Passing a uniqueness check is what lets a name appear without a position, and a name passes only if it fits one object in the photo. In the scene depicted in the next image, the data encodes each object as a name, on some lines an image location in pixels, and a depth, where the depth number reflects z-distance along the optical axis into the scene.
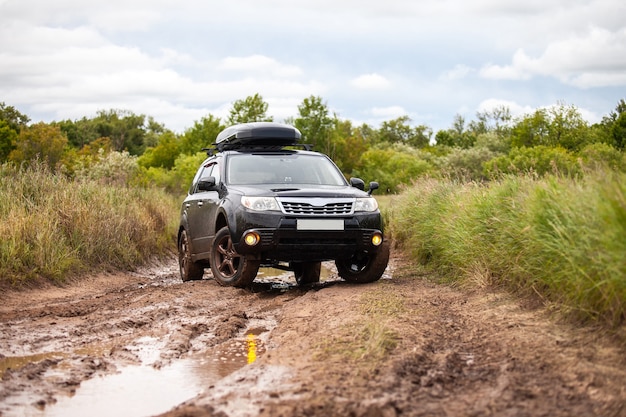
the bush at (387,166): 57.59
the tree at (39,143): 53.62
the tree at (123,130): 94.00
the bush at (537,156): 44.01
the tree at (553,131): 58.81
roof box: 12.49
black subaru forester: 9.65
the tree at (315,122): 59.47
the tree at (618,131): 52.41
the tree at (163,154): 70.12
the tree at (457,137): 88.56
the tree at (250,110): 57.31
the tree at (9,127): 58.59
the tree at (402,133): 106.44
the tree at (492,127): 83.89
